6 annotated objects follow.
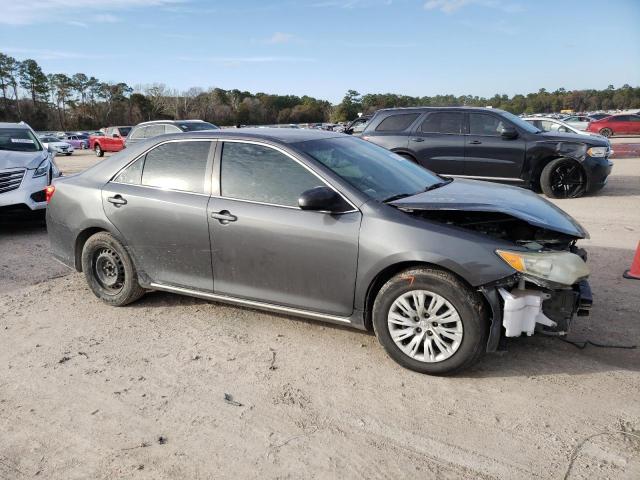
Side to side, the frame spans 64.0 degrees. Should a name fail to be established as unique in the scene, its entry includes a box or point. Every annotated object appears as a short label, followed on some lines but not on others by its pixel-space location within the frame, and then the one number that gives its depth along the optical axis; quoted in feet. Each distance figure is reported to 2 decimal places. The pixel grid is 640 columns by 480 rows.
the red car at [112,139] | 94.53
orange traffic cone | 16.94
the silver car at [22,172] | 25.55
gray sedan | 10.73
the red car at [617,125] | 114.11
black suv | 32.60
